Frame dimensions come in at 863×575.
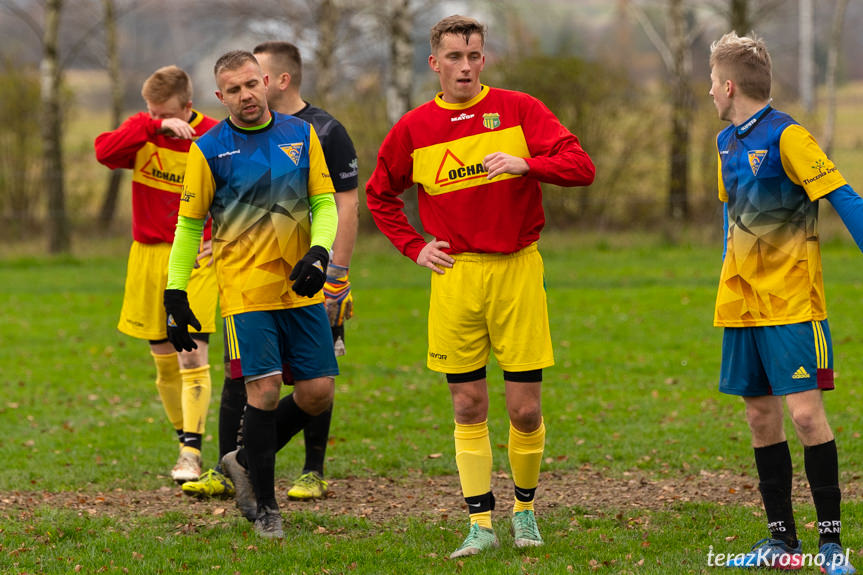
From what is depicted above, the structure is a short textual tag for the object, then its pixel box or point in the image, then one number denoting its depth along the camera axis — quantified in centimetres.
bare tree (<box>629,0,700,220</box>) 4028
